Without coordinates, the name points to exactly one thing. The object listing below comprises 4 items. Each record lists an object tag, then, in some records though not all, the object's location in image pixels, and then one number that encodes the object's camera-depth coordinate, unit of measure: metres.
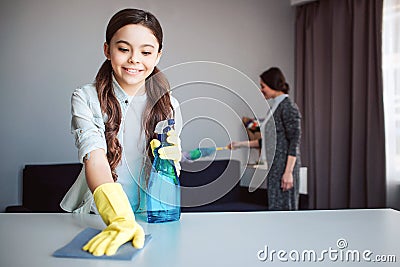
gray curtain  4.25
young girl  1.41
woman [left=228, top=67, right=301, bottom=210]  3.58
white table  1.08
